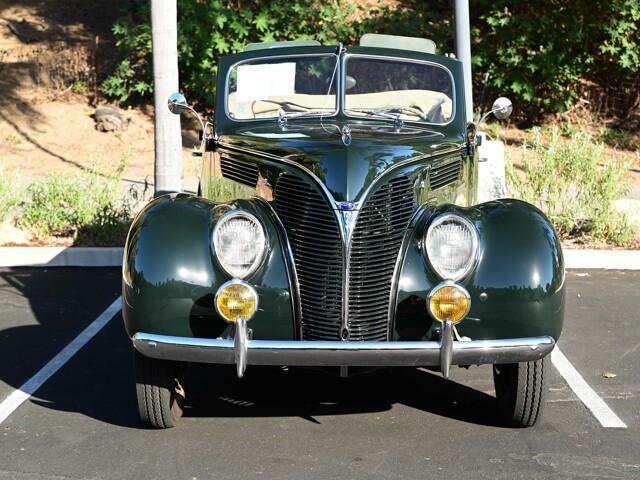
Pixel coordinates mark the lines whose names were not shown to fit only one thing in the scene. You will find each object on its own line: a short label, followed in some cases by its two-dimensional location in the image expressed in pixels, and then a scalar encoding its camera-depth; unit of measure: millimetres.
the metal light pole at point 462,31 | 9859
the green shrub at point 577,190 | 9344
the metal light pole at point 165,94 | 9195
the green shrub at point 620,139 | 14438
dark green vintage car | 4609
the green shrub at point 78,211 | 9320
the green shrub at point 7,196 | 9562
